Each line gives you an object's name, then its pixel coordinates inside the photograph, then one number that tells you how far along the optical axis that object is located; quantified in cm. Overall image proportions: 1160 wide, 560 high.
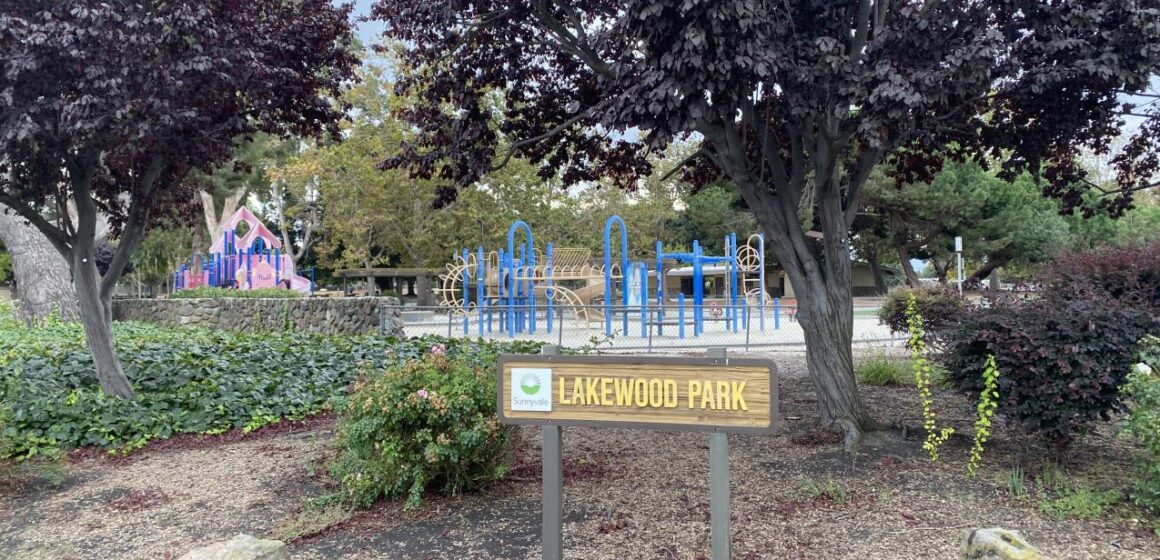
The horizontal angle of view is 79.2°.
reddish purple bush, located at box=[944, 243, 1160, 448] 401
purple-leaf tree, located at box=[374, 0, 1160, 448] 436
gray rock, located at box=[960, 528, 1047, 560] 269
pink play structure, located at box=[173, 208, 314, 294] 2206
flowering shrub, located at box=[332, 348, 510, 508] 386
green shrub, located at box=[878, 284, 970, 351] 472
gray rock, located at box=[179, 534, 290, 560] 282
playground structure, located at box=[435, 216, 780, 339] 1717
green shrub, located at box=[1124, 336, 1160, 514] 347
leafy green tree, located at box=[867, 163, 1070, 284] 3142
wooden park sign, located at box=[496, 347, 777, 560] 275
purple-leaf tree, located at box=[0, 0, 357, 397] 497
